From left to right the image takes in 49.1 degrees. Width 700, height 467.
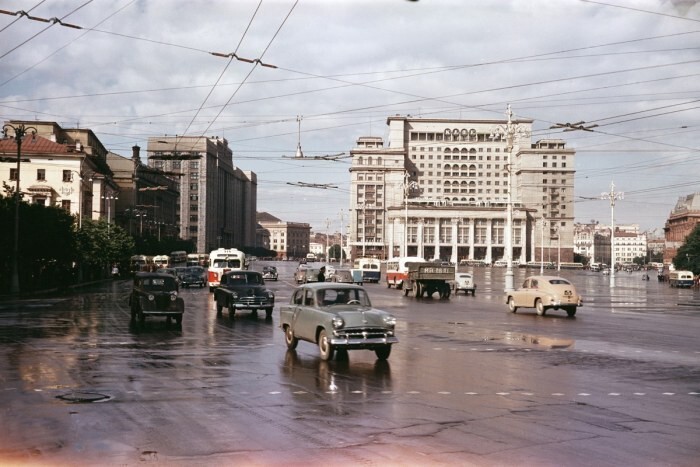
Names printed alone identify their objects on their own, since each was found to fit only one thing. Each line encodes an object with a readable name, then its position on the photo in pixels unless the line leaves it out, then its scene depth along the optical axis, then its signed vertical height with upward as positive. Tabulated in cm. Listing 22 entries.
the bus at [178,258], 12246 -85
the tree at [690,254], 10081 +43
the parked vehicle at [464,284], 5334 -202
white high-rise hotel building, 19062 +1041
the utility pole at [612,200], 8294 +614
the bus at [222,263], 4869 -63
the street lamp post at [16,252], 4484 -4
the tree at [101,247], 6525 +54
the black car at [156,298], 2473 -147
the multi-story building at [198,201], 18675 +1333
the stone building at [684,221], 18712 +910
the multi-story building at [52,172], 9006 +969
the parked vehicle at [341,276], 5766 -173
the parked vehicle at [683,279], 8431 -241
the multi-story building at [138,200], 13624 +1040
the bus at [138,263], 9019 -126
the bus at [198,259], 12281 -101
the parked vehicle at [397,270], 5916 -123
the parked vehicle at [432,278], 4672 -143
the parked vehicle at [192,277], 5966 -191
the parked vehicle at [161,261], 9550 -106
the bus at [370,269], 7700 -148
